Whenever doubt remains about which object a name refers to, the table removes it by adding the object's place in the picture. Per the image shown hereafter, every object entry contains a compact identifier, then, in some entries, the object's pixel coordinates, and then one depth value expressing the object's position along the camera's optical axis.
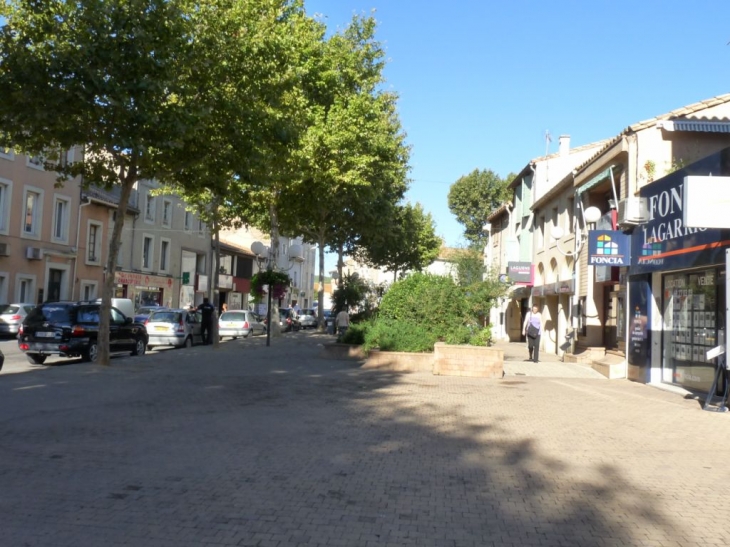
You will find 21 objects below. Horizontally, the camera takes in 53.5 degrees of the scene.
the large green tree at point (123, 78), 13.51
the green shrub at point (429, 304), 19.02
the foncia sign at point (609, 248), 17.25
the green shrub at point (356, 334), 20.48
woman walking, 21.39
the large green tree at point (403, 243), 42.09
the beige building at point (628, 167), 17.02
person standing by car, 27.39
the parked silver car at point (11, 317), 26.61
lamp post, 26.69
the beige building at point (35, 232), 31.98
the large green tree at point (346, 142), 27.70
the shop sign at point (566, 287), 24.19
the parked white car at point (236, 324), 33.72
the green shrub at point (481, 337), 17.83
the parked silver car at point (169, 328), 25.30
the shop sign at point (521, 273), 31.22
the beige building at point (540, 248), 26.77
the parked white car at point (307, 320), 53.31
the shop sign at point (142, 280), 41.20
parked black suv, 17.36
